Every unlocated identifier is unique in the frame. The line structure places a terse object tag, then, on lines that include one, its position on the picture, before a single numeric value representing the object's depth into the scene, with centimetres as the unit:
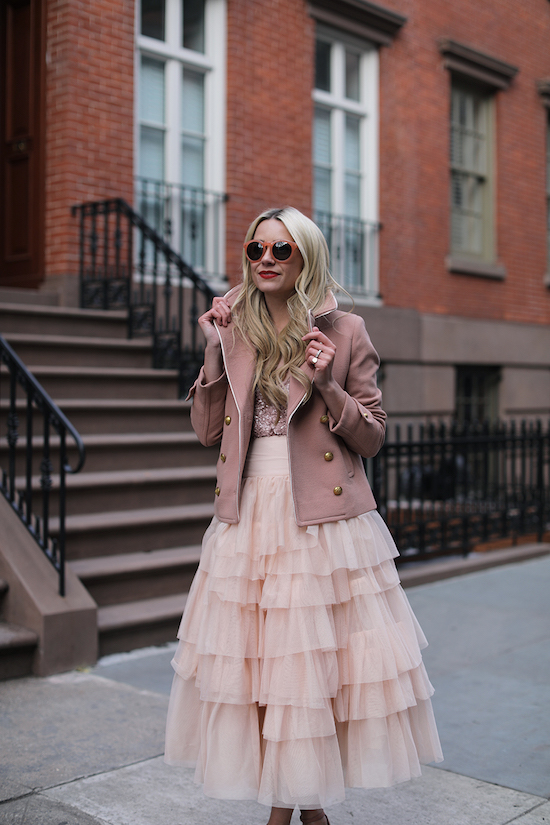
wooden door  850
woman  268
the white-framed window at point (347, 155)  1106
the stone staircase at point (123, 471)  552
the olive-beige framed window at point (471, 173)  1282
